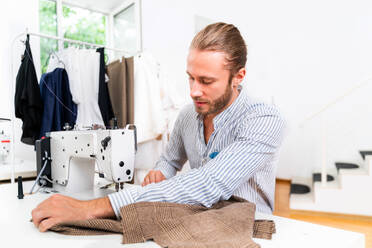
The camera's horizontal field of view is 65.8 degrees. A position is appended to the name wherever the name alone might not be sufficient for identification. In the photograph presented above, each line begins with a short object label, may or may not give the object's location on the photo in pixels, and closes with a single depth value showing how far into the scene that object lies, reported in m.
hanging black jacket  2.47
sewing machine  1.21
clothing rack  1.98
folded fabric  0.68
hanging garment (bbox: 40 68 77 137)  2.51
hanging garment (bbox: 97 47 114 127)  2.74
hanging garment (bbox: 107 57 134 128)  2.91
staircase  3.27
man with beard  0.85
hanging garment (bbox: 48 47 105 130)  2.71
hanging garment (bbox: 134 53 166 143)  2.87
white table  0.71
